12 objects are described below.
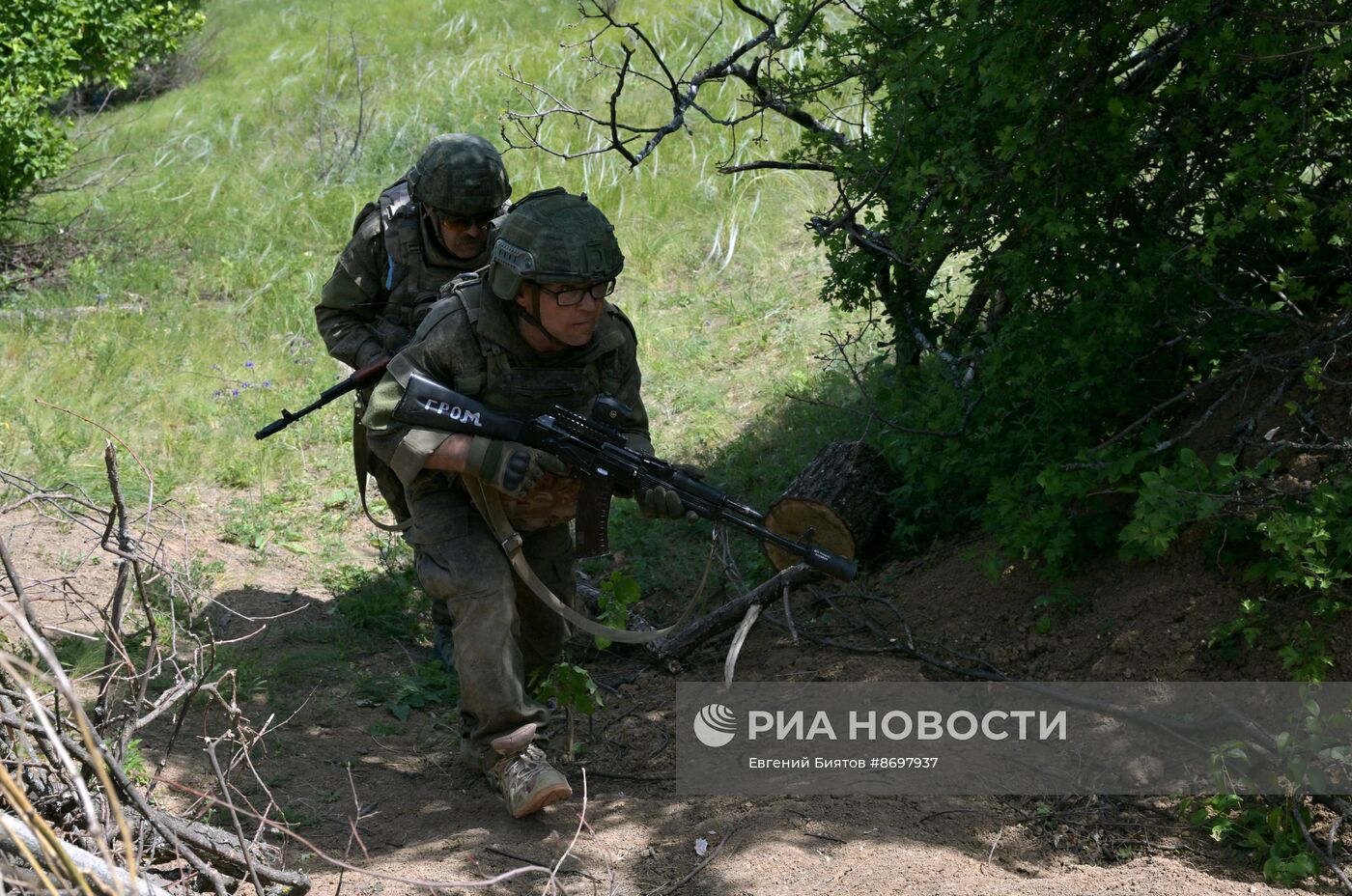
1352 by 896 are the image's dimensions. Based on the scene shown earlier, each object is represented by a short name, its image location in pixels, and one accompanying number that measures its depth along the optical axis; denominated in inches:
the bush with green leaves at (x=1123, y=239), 148.2
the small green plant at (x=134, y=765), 147.8
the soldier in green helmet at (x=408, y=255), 188.5
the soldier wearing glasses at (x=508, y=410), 148.4
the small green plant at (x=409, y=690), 192.4
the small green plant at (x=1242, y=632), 150.0
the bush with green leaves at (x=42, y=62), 351.6
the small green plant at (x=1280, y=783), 133.6
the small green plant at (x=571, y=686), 161.3
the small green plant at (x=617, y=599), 165.6
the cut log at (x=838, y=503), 214.5
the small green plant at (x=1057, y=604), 177.8
